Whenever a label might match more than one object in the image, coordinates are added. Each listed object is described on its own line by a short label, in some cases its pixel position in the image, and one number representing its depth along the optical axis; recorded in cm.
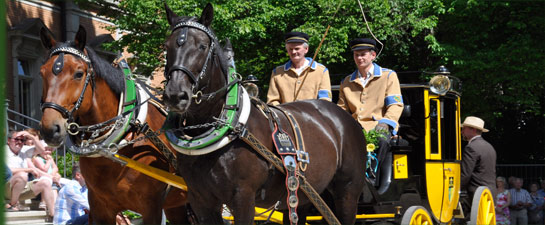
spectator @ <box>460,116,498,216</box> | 849
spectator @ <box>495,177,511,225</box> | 1356
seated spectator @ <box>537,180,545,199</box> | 1527
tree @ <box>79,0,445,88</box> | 1414
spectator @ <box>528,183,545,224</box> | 1451
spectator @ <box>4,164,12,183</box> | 927
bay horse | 480
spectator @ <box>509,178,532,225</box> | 1424
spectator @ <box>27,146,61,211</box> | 972
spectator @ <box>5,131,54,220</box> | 939
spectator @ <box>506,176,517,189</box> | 1491
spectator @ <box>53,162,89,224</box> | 791
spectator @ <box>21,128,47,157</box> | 976
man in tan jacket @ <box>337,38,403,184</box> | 620
